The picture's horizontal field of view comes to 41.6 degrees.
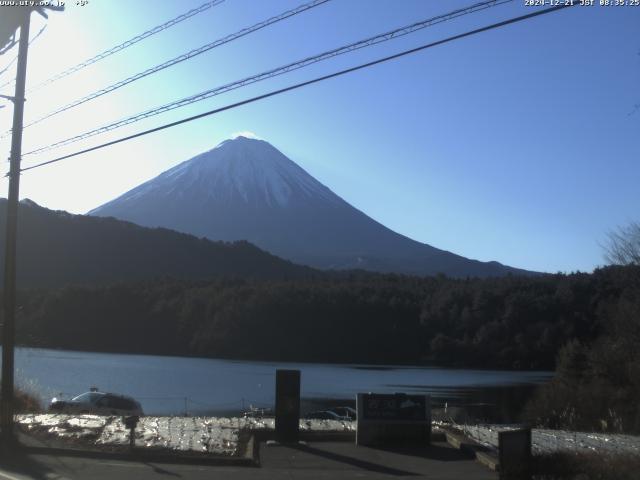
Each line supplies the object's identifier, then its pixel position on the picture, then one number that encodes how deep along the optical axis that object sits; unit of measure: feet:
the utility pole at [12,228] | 56.54
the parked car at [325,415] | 100.43
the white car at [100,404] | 82.64
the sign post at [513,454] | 41.42
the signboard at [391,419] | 54.60
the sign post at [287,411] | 54.80
